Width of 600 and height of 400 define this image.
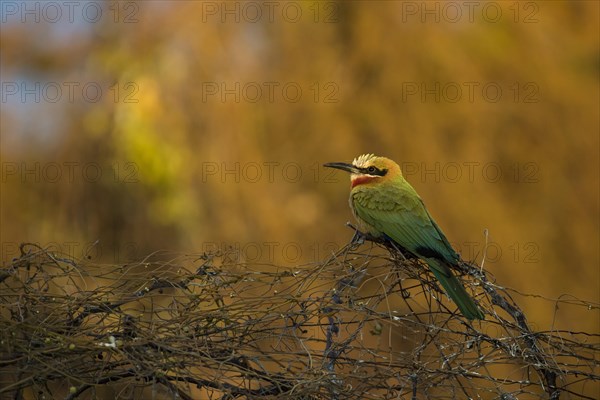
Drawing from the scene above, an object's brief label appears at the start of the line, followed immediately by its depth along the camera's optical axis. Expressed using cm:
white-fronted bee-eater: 1020
